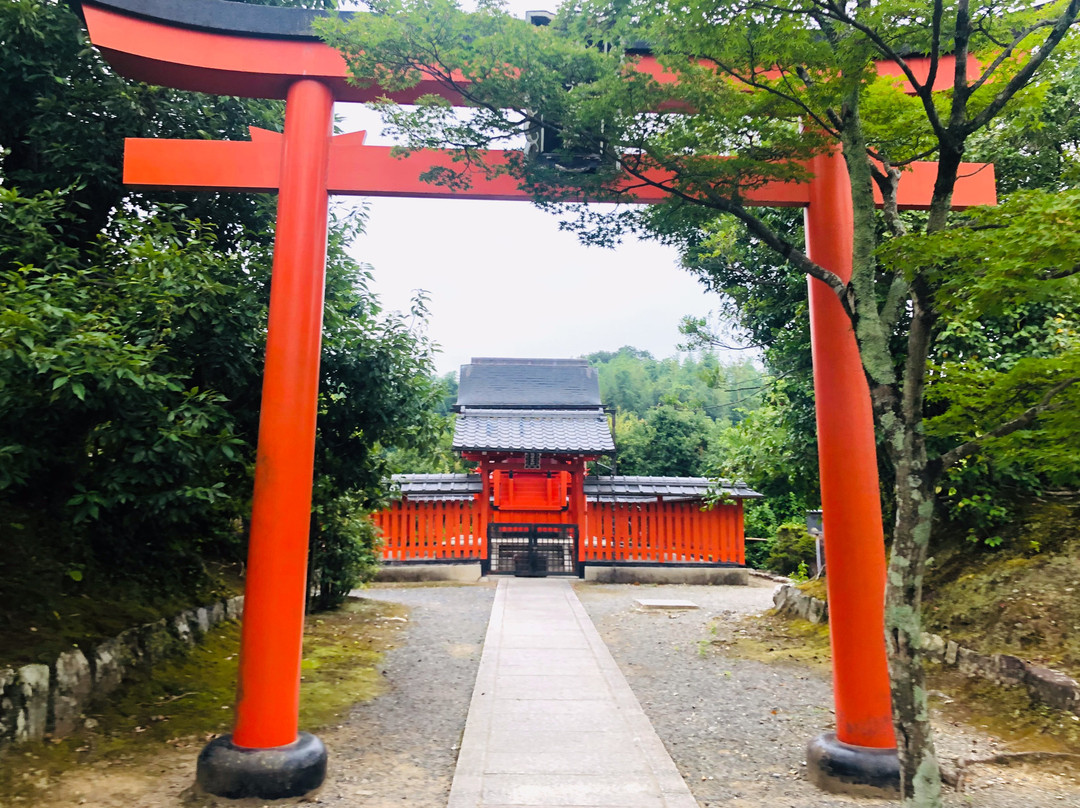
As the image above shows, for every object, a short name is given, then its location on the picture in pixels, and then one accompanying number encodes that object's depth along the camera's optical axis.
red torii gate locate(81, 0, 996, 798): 3.53
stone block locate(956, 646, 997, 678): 4.95
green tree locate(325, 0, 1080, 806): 2.63
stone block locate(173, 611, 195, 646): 5.16
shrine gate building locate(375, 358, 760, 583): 13.14
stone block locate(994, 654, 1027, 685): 4.65
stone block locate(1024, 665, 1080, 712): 4.20
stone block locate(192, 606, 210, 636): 5.54
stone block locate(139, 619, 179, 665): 4.66
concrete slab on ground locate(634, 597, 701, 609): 9.88
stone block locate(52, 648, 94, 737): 3.66
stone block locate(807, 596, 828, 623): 7.65
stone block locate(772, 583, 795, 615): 8.49
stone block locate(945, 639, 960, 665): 5.36
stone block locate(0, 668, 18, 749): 3.29
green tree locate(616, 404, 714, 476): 25.02
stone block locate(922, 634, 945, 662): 5.52
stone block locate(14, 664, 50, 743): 3.41
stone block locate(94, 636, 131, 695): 4.05
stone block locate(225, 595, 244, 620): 6.27
